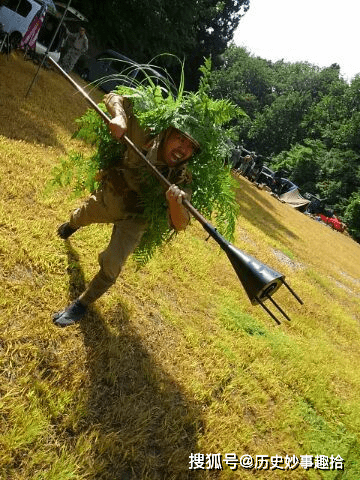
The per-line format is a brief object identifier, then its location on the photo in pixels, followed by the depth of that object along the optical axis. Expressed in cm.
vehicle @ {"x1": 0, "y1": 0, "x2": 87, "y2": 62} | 1320
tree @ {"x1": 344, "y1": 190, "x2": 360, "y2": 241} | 3178
